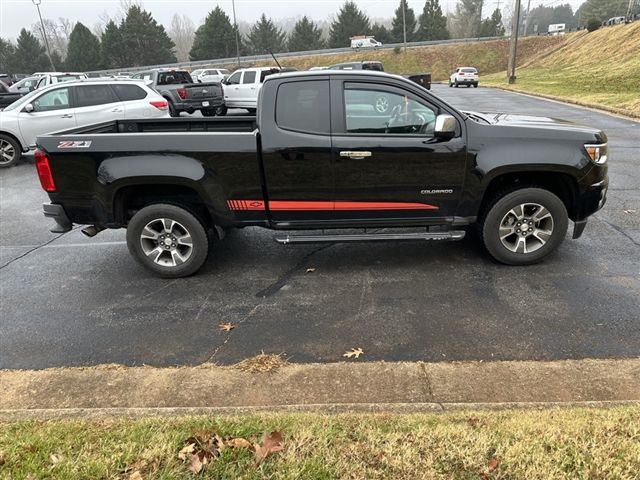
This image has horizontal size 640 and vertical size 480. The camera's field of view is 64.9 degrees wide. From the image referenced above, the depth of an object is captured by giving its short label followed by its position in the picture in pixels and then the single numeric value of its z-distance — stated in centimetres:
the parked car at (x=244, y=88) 1859
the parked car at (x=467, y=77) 3750
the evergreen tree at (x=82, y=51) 6819
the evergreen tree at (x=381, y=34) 7606
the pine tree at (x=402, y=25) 7219
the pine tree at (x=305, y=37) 7462
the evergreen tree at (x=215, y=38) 6962
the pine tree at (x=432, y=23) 7488
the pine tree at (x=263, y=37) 7462
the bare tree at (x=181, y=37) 11062
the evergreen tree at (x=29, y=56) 7168
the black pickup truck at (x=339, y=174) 475
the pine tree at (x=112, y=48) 6794
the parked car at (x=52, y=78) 2150
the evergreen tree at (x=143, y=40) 6875
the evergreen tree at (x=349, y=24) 7462
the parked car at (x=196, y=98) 1716
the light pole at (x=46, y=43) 5004
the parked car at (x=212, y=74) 3261
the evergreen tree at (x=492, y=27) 7700
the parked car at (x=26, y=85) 2203
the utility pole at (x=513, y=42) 3488
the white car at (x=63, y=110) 1155
